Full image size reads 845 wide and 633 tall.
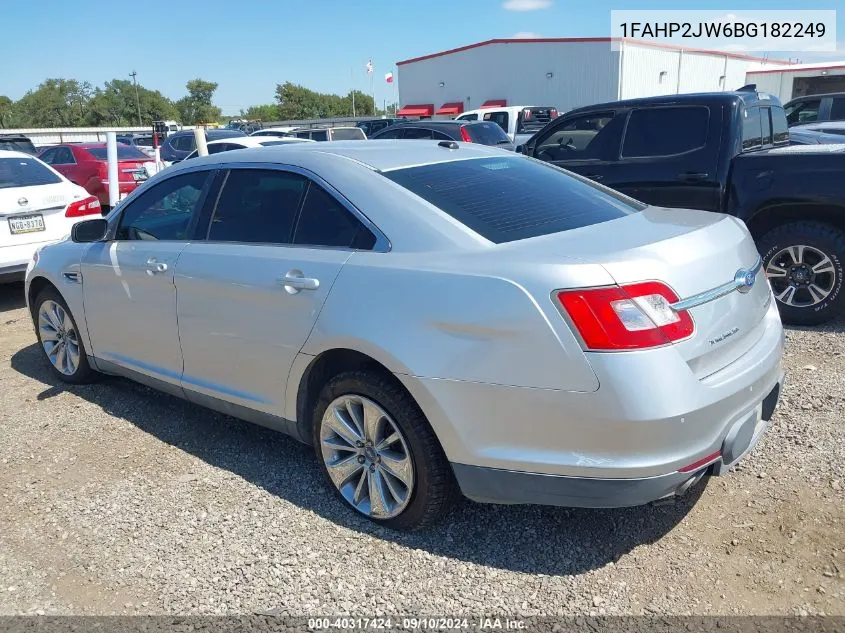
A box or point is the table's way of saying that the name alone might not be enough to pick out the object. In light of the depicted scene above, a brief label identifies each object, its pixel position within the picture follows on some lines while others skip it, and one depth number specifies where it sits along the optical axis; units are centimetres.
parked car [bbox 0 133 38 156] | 1449
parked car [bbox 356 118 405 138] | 2400
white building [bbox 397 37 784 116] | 3966
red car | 1288
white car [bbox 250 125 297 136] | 1837
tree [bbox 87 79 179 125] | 8300
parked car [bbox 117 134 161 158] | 2392
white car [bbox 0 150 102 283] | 711
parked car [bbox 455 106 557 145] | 2022
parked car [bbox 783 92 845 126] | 1455
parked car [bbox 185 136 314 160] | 1066
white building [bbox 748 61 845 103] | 3010
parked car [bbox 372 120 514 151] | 1441
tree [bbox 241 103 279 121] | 9595
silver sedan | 242
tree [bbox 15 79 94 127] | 8106
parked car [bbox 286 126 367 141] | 1628
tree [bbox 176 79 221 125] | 9794
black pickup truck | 546
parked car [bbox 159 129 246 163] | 1689
